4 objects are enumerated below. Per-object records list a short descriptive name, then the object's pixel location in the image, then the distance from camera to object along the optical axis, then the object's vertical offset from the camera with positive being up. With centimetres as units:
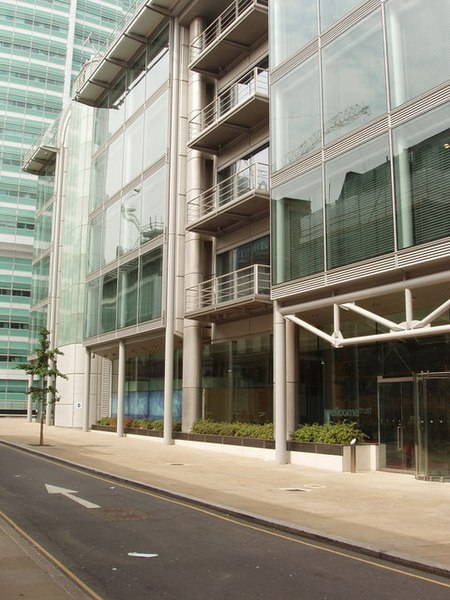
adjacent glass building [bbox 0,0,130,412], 7850 +3749
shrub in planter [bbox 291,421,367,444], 1861 -115
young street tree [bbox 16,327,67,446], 2672 +113
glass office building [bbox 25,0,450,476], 1590 +606
